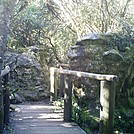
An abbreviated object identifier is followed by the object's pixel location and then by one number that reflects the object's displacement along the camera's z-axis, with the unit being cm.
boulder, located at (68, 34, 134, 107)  634
